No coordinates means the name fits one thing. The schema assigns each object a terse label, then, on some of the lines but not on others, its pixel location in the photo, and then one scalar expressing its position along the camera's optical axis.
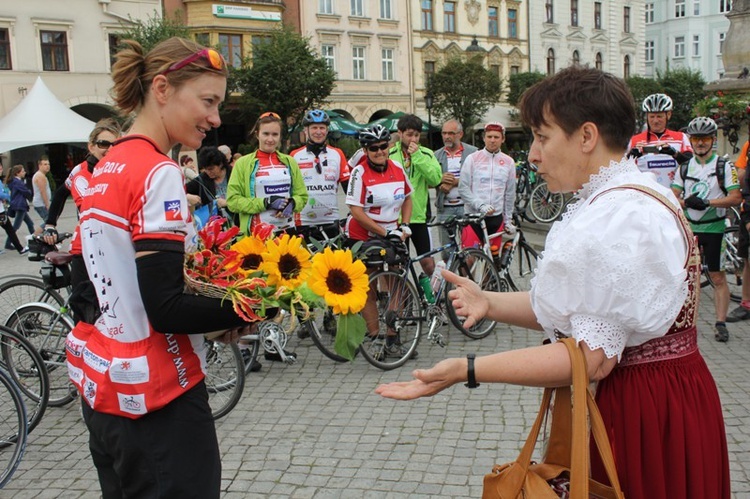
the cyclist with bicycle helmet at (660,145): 8.00
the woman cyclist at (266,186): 6.72
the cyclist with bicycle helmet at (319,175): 7.46
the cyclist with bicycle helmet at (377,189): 6.60
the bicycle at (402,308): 6.21
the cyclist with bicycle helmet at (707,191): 7.03
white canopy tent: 22.77
